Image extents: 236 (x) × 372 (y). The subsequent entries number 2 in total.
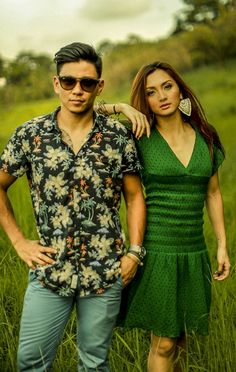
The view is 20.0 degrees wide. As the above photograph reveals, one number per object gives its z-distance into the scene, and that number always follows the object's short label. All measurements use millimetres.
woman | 2859
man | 2459
